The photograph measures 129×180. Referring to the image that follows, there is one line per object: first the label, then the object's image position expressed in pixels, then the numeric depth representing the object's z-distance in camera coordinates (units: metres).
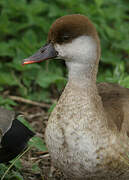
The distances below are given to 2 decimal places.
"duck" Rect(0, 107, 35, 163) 5.66
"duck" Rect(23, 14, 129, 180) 5.25
